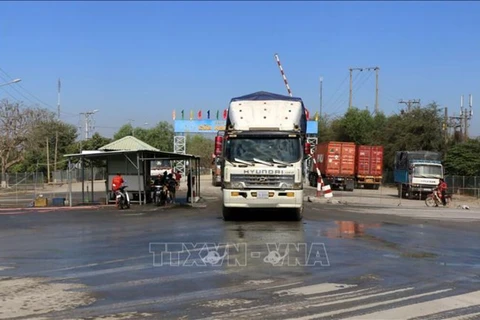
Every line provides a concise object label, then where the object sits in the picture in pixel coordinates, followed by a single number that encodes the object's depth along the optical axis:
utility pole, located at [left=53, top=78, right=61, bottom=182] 77.35
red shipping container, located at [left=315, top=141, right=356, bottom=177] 49.06
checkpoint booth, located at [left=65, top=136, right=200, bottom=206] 27.22
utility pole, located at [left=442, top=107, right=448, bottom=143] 58.28
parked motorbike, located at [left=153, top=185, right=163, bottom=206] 27.73
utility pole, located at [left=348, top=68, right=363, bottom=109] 80.19
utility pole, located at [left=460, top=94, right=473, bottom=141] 65.83
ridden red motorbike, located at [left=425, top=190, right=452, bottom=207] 31.03
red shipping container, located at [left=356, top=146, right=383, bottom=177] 50.19
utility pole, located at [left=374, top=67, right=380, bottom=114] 78.89
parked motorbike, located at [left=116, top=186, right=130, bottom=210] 25.78
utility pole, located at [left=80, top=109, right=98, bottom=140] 89.53
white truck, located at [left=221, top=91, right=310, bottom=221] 16.58
